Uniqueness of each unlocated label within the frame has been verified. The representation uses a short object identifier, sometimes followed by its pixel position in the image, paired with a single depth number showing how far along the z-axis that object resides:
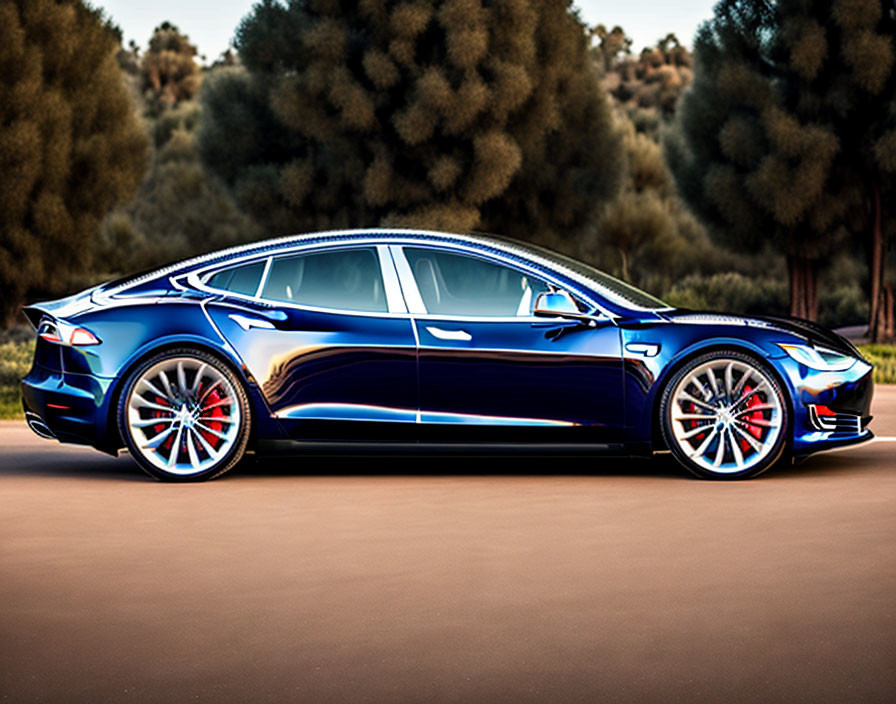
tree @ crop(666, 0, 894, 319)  33.41
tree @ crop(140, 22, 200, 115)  114.69
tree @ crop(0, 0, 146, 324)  41.34
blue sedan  9.98
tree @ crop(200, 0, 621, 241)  38.25
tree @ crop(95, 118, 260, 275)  55.09
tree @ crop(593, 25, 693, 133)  105.81
